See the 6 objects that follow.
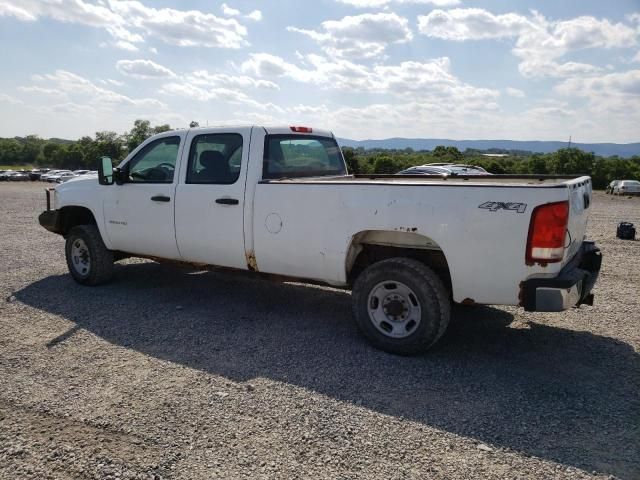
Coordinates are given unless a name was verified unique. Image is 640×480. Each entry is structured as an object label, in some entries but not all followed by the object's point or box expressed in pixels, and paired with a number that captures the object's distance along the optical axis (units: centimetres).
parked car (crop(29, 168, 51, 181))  5878
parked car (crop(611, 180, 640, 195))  3669
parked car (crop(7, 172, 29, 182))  5717
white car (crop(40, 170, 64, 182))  5608
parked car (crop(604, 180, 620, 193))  3999
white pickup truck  377
